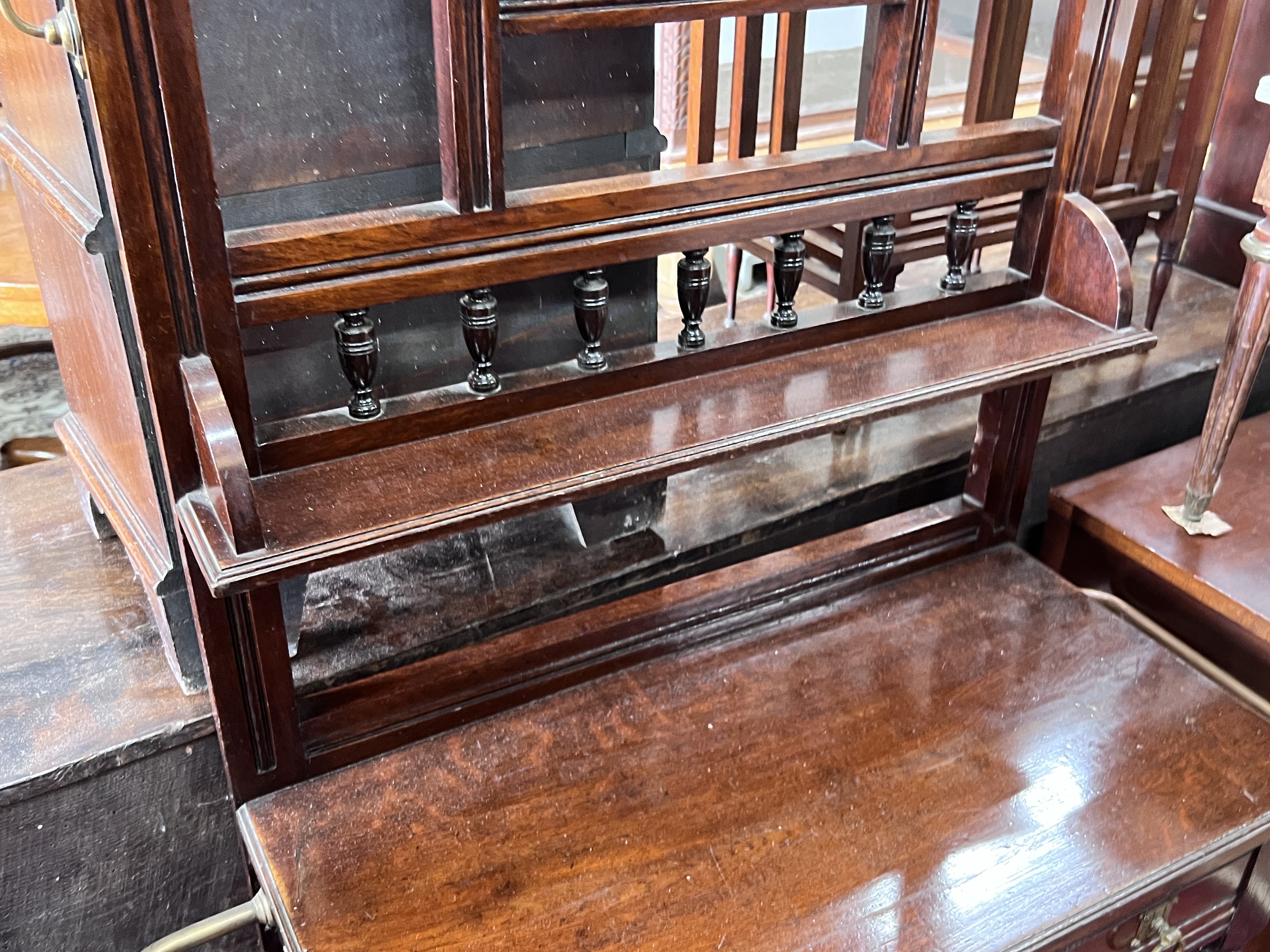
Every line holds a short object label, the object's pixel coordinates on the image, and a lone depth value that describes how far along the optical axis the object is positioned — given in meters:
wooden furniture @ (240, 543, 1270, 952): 0.93
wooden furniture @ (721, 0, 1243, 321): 1.59
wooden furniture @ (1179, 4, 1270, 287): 1.89
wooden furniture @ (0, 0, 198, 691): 0.85
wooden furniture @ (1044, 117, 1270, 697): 1.29
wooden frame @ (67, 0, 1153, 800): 0.79
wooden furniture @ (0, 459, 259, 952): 1.05
